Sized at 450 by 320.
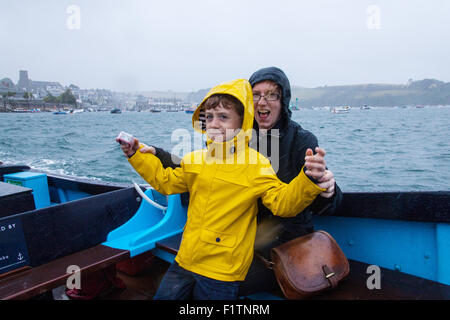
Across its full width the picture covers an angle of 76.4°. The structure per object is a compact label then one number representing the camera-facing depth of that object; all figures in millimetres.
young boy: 1722
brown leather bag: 1828
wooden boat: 2072
